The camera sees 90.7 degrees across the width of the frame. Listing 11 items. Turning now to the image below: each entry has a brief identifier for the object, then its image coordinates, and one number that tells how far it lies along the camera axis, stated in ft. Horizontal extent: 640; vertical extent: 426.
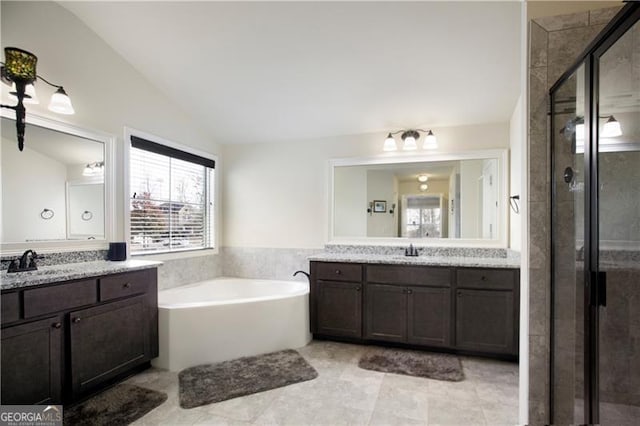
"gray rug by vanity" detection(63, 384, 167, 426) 6.15
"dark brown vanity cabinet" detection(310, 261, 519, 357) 8.83
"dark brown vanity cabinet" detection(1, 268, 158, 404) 5.60
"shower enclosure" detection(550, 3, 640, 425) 4.58
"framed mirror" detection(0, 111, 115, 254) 6.86
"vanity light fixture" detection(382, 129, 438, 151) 10.77
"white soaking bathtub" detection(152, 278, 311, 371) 8.51
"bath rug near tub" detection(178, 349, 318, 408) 7.12
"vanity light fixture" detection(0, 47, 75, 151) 6.48
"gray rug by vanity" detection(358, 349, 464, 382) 8.16
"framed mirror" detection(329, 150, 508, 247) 10.62
